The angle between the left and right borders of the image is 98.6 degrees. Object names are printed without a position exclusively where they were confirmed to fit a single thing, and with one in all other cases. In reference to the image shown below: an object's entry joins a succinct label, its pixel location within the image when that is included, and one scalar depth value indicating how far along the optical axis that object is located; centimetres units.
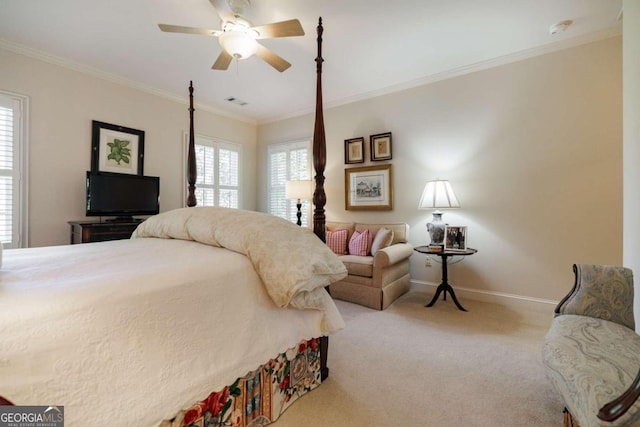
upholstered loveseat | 304
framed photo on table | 309
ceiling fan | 198
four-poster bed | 73
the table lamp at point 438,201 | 318
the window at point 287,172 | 482
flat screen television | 318
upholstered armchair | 92
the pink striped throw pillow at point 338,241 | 379
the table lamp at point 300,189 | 427
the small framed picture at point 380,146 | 388
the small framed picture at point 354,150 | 412
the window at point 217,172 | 450
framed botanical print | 335
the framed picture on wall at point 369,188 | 392
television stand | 292
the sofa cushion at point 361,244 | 355
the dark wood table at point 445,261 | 298
